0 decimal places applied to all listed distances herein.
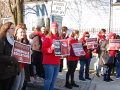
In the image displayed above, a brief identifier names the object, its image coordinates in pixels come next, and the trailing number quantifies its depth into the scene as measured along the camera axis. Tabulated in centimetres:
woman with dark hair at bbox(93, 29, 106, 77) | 812
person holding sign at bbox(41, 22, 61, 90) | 440
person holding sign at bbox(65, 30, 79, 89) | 595
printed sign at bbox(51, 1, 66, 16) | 680
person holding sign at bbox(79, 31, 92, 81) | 704
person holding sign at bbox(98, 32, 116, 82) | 713
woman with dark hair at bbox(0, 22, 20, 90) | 322
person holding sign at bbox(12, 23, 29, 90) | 392
